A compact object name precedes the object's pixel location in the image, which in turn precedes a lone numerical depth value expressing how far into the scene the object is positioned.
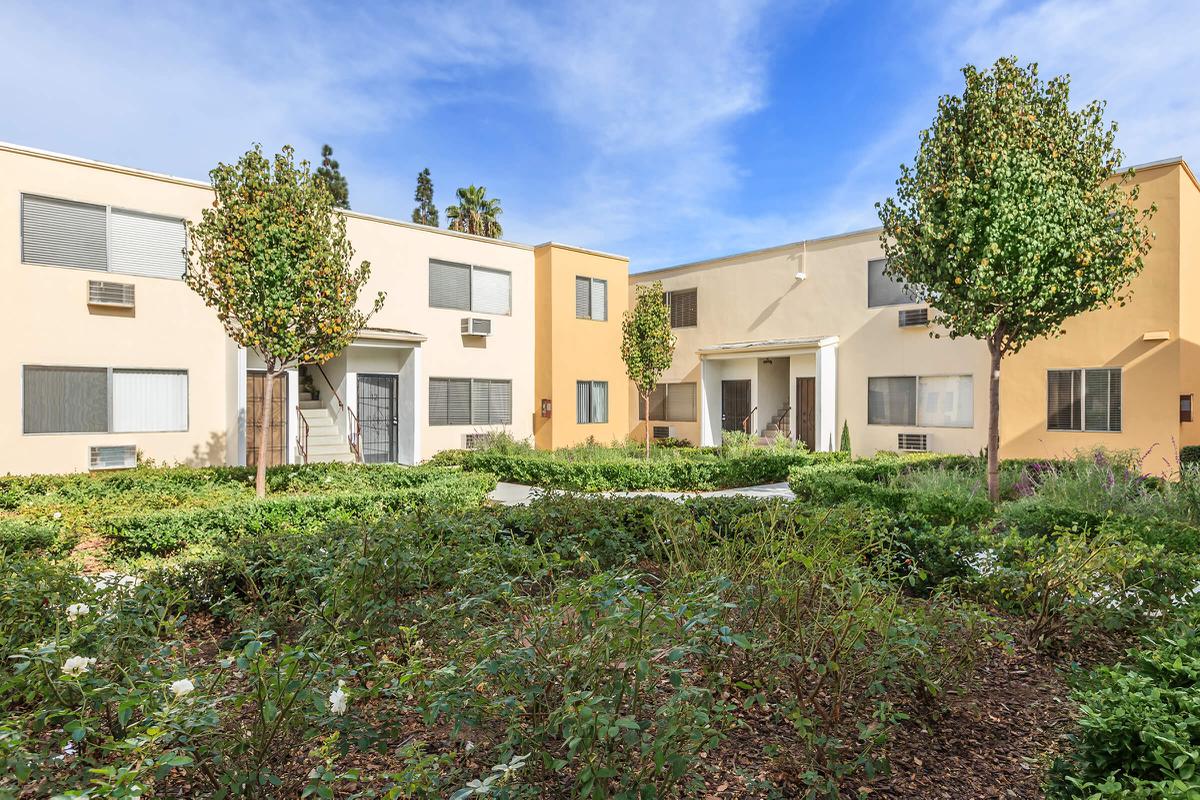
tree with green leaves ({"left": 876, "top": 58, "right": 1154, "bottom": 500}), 8.75
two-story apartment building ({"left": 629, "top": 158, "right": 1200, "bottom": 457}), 12.59
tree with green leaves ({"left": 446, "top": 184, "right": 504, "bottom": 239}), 32.09
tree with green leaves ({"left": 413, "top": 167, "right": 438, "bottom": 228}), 39.97
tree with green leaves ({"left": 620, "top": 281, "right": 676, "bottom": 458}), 17.12
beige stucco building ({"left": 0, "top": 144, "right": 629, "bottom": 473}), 11.31
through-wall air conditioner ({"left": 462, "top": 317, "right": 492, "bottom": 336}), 16.91
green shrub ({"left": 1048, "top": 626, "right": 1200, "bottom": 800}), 2.09
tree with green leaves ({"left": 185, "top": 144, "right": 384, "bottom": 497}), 9.47
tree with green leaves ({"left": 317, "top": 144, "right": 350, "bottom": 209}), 36.25
